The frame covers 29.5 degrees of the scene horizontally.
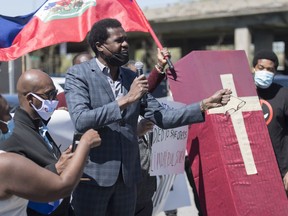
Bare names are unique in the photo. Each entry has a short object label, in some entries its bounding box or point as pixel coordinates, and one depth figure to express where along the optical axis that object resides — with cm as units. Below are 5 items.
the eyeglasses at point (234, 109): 426
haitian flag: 462
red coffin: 415
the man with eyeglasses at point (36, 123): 270
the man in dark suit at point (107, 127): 336
